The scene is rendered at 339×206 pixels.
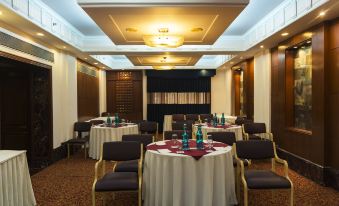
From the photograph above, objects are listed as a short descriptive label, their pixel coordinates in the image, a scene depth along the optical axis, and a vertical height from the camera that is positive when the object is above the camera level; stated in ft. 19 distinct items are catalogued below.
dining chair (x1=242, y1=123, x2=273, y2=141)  23.44 -2.34
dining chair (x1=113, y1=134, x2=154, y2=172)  13.89 -3.15
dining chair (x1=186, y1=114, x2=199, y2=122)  34.65 -1.94
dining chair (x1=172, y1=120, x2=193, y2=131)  24.12 -2.11
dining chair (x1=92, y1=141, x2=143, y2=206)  11.32 -3.23
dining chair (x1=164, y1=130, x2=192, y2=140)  17.43 -2.02
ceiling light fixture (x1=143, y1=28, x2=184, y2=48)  16.71 +3.70
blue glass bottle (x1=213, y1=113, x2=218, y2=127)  23.42 -1.75
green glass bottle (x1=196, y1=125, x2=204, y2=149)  12.73 -1.82
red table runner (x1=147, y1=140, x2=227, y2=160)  11.35 -2.11
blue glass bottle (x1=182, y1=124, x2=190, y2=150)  12.63 -1.89
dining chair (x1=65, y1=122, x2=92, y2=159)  24.09 -3.13
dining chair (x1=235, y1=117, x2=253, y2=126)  26.08 -1.88
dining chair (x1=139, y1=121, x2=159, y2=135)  27.24 -2.45
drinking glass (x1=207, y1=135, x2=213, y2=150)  13.08 -2.04
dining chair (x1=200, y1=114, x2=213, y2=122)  33.87 -1.80
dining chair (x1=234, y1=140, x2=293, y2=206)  11.34 -3.19
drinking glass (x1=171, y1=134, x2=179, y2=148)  13.35 -2.08
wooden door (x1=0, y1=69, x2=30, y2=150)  22.48 -0.63
